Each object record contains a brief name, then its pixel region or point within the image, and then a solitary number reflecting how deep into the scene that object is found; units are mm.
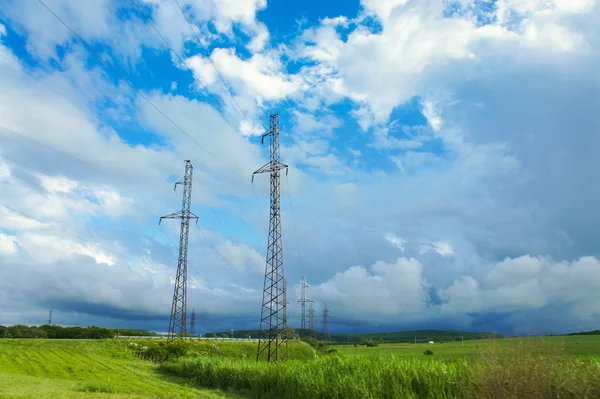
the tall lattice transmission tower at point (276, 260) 41219
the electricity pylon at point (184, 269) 53969
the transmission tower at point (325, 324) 124925
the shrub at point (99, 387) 22891
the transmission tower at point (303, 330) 118325
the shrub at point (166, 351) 49906
